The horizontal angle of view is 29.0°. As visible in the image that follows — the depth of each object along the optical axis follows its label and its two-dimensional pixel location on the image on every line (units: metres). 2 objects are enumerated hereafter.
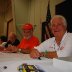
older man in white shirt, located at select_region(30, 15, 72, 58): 1.53
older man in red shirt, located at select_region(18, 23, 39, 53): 2.30
